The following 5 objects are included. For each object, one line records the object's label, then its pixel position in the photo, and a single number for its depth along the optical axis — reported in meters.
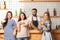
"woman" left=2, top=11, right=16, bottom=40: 3.91
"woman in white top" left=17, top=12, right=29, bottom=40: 3.86
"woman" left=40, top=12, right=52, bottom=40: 3.83
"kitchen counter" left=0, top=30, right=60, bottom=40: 3.95
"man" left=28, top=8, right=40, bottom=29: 4.06
